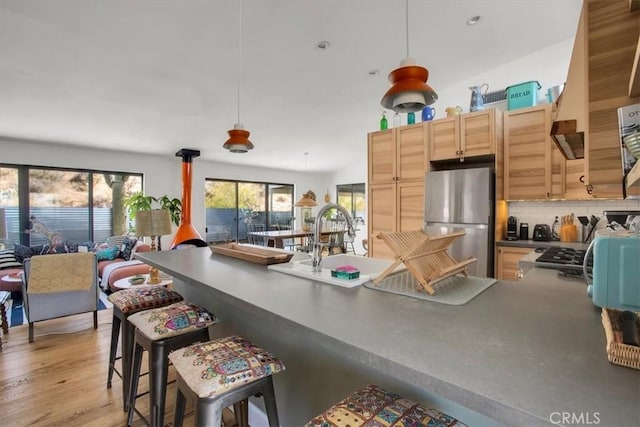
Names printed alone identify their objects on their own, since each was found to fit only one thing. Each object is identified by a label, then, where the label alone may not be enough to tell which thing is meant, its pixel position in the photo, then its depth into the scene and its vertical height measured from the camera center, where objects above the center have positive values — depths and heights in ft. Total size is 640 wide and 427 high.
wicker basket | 1.91 -0.89
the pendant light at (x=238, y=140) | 7.33 +1.69
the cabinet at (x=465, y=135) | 10.25 +2.65
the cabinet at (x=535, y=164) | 9.52 +1.53
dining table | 19.48 -1.54
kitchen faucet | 4.91 -0.32
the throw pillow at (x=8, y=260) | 14.33 -2.29
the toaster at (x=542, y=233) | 10.18 -0.71
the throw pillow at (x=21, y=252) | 14.79 -1.95
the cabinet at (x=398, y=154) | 11.73 +2.26
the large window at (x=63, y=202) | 16.19 +0.52
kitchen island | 1.71 -1.00
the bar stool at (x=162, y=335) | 4.49 -1.87
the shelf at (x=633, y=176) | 2.30 +0.29
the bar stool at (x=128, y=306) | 5.89 -1.83
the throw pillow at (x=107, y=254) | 16.63 -2.29
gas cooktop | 5.25 -0.89
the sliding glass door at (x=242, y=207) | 23.95 +0.39
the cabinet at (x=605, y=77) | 2.99 +1.39
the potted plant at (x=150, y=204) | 18.60 +0.48
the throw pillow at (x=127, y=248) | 17.11 -2.05
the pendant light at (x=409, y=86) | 4.61 +1.86
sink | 4.26 -0.95
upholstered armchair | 9.58 -2.37
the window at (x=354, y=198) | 27.22 +1.24
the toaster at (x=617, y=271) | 2.74 -0.54
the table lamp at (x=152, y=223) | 10.52 -0.39
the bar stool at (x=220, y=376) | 3.12 -1.73
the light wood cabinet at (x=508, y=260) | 9.74 -1.55
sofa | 13.58 -2.38
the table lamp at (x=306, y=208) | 20.94 +0.33
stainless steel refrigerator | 10.01 +0.05
